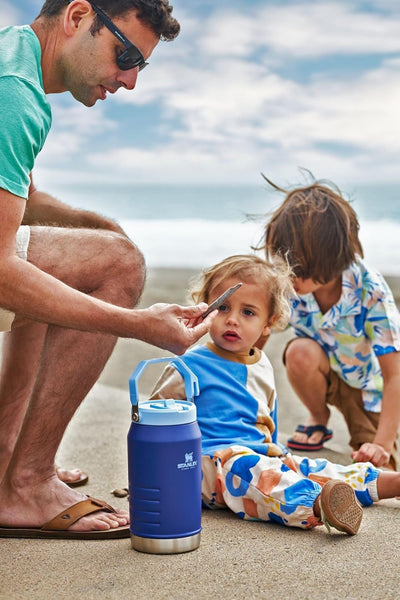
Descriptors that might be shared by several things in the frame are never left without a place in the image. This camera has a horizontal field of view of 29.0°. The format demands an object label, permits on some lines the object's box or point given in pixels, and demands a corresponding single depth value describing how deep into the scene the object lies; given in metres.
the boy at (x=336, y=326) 3.80
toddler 2.64
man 2.53
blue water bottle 2.32
